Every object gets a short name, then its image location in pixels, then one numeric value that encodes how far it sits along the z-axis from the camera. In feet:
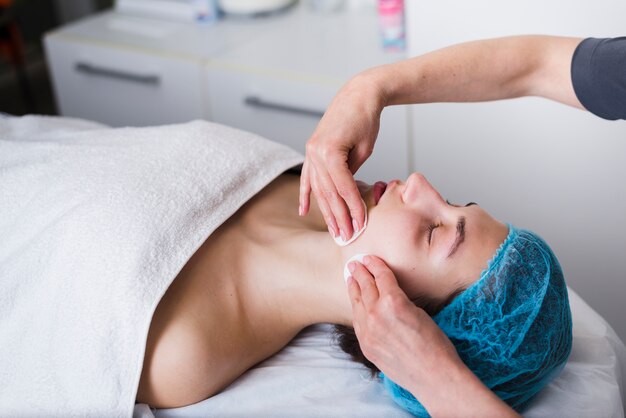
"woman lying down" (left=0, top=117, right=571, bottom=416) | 3.62
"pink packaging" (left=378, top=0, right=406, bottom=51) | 6.52
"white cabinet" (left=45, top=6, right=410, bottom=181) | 6.58
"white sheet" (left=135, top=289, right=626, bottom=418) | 3.88
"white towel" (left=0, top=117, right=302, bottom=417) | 3.61
